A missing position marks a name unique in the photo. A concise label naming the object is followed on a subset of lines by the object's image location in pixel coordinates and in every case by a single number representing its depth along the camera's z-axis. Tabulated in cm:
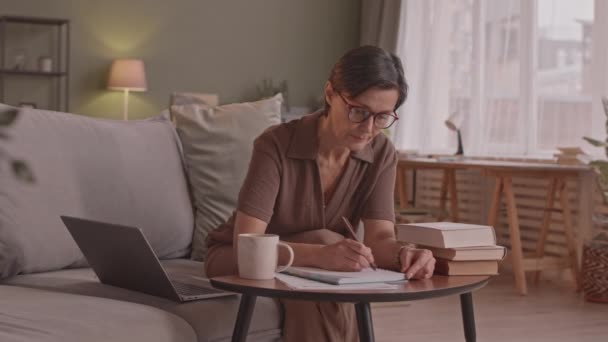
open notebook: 162
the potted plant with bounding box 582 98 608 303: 419
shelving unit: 685
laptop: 181
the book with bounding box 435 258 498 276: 180
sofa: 179
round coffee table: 151
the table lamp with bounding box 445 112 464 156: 552
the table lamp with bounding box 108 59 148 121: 698
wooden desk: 439
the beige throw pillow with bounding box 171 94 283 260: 268
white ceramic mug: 165
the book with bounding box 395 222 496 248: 180
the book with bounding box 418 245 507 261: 179
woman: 192
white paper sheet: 156
